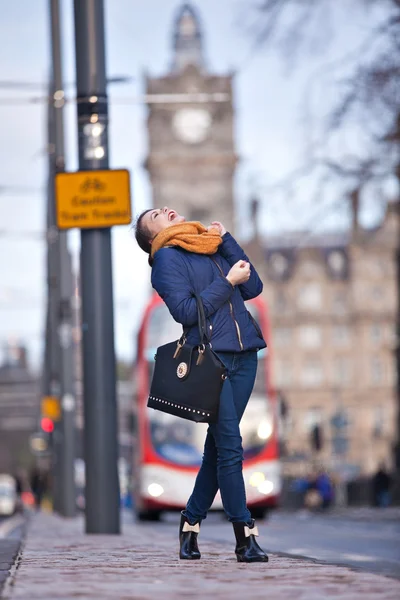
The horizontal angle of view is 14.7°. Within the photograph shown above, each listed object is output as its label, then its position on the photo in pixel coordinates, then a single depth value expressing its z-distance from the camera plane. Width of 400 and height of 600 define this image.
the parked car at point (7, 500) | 48.12
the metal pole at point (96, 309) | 11.76
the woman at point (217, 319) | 7.15
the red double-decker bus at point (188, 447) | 23.81
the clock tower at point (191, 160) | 115.81
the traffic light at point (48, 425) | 33.48
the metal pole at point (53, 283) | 29.06
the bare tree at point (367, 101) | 21.03
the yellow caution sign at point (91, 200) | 11.67
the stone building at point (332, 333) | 119.06
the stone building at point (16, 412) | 100.62
